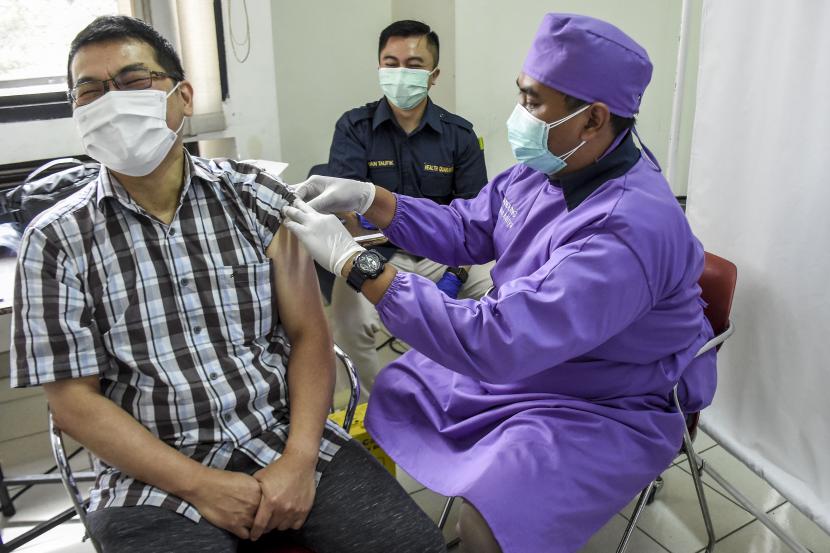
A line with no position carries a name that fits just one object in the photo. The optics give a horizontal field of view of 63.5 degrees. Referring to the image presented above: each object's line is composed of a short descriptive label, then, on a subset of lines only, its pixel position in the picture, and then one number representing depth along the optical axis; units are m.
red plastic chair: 1.68
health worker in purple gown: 1.34
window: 2.73
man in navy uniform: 2.65
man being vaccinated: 1.26
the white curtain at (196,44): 2.86
